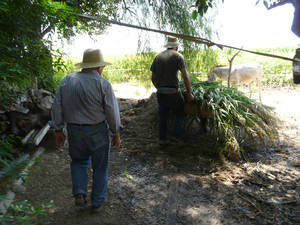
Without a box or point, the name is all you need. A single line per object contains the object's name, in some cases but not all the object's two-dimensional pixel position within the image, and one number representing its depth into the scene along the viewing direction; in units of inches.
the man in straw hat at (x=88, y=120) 96.7
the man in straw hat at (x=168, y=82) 158.5
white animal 323.3
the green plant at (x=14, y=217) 44.2
